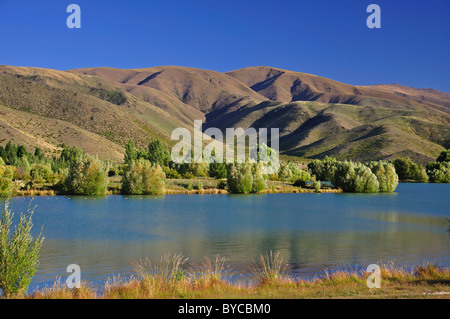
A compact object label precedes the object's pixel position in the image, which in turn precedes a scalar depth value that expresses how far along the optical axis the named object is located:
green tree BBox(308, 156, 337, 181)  98.82
